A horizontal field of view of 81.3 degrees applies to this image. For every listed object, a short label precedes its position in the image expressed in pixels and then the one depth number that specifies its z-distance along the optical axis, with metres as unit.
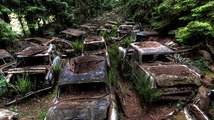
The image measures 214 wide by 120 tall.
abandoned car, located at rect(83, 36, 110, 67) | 5.63
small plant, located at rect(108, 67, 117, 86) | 3.99
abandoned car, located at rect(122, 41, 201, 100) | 3.45
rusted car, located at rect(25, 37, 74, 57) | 6.99
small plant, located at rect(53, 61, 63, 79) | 4.86
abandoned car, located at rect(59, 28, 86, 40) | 8.02
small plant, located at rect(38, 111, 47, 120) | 3.77
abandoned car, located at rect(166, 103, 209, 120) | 2.81
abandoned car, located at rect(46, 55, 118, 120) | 2.72
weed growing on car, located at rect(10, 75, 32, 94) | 4.27
